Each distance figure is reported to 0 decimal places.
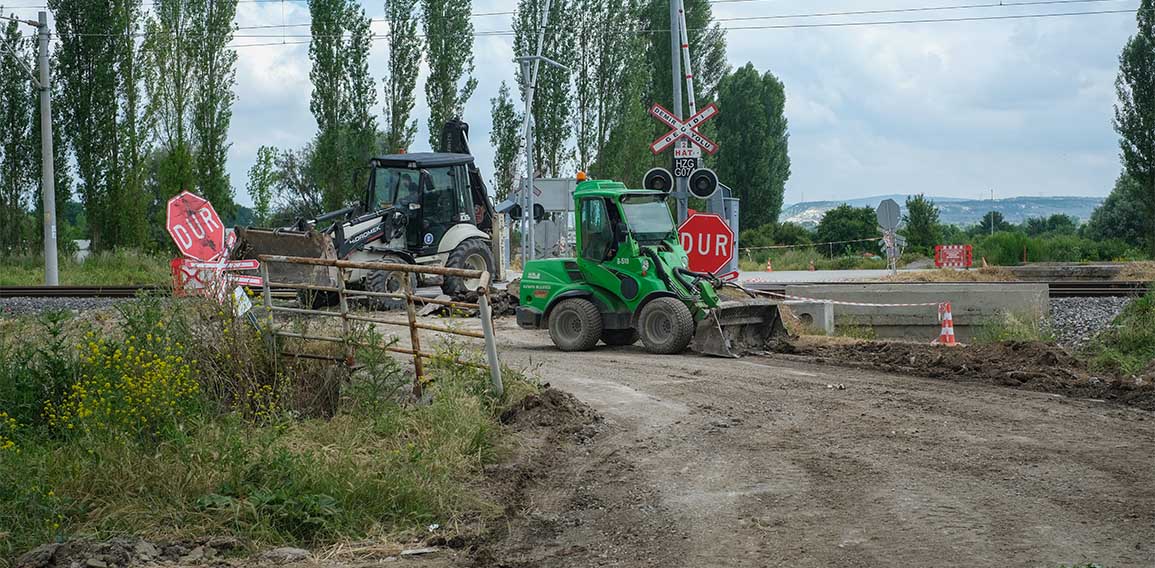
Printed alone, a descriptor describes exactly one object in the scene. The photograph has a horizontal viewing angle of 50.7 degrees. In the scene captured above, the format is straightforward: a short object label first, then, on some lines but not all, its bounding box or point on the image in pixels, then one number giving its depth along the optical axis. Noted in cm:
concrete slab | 1923
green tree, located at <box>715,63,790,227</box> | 6738
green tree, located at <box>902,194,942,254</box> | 5703
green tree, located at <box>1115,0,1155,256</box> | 4447
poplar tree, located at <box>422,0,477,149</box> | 4366
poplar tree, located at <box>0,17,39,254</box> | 3988
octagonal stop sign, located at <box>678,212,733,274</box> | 1775
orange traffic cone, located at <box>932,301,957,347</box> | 1747
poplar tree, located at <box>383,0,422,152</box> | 4316
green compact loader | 1559
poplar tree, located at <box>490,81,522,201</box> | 4688
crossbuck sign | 1817
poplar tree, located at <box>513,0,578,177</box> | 4606
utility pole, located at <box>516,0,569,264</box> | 3122
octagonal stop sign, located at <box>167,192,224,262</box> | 1345
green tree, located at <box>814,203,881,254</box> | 6091
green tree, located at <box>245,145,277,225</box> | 4188
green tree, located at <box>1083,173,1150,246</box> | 5452
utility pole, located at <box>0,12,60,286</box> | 2916
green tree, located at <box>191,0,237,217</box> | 4219
